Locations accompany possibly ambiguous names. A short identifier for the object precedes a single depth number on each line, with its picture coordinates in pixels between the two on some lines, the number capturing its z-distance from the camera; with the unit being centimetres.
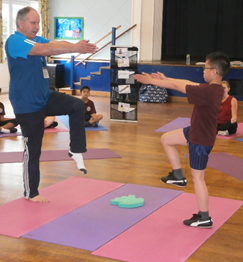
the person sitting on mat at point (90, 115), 663
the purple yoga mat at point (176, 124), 658
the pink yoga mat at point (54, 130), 627
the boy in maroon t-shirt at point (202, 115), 283
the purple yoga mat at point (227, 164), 441
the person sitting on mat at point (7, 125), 608
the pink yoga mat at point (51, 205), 301
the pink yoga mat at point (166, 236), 261
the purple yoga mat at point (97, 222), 280
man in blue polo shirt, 303
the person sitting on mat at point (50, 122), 637
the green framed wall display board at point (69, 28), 1114
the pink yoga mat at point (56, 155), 474
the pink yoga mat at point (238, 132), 609
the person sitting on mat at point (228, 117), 616
